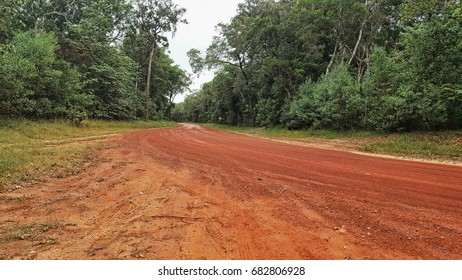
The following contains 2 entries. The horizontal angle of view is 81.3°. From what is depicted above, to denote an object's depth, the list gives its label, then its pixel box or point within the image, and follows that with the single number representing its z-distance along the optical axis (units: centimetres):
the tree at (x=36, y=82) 1453
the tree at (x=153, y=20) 3325
